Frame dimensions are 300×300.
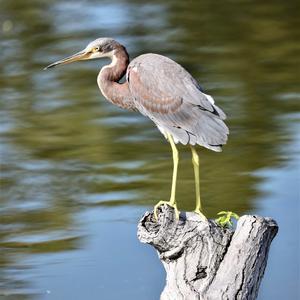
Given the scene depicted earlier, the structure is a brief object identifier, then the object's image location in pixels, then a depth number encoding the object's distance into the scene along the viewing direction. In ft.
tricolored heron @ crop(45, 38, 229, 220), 31.68
